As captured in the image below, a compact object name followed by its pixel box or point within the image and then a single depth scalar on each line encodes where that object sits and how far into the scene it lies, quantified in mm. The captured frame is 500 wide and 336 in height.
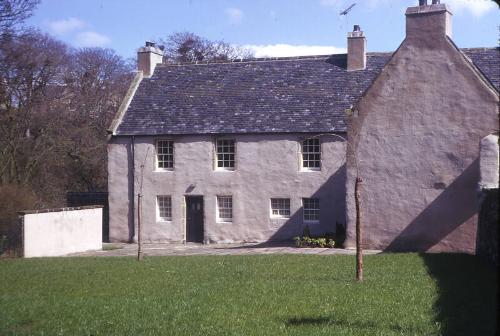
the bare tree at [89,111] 43938
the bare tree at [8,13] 29027
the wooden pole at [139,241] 22047
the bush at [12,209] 26406
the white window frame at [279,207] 31425
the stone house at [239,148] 30906
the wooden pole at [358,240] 15516
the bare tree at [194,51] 57719
